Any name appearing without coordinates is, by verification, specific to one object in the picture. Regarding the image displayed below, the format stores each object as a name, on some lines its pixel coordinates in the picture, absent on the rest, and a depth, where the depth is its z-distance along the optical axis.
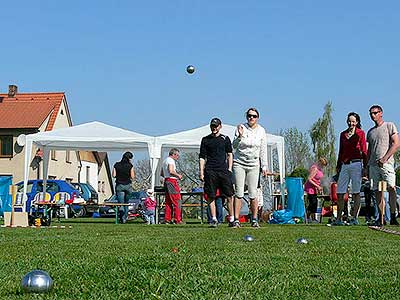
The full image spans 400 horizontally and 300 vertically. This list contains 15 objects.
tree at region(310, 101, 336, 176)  61.16
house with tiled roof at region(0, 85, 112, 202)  48.12
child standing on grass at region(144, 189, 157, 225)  19.14
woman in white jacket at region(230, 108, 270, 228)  12.13
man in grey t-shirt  12.51
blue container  19.14
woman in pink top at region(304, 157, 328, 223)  18.59
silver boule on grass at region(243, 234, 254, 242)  8.13
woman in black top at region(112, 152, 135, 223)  18.38
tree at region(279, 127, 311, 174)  61.32
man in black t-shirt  12.35
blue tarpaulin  23.45
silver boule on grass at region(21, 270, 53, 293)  3.64
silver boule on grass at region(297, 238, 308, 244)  7.60
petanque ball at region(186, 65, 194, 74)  24.33
